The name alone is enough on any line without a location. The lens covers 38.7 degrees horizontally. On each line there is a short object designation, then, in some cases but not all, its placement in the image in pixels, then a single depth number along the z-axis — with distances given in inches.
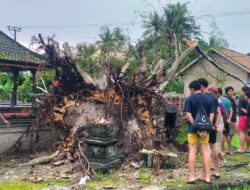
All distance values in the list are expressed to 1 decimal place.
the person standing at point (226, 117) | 350.6
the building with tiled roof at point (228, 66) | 1026.7
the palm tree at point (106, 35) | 1381.5
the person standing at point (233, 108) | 377.1
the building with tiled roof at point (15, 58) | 508.1
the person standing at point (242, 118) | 384.5
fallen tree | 340.2
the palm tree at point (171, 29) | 461.0
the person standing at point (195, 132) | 253.3
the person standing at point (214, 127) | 273.1
